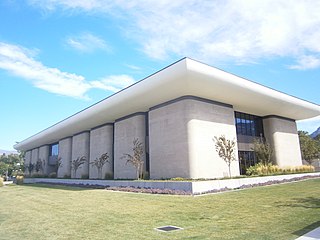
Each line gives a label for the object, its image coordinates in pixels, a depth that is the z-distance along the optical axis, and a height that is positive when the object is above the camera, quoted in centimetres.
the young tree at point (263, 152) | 2592 +134
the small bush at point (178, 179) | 1947 -78
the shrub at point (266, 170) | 2337 -45
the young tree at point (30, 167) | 5359 +123
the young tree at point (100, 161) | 3086 +117
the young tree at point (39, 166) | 5116 +141
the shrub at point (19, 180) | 3981 -95
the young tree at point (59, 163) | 4281 +155
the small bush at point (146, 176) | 2473 -61
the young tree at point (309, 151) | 3841 +194
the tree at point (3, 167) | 8537 +223
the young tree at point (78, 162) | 3608 +136
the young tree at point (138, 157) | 2316 +114
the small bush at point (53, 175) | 4498 -40
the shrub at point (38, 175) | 4666 -36
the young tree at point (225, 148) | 2114 +159
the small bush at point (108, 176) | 2985 -59
